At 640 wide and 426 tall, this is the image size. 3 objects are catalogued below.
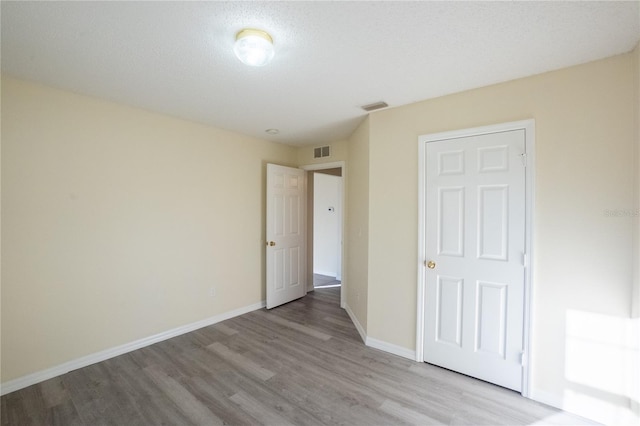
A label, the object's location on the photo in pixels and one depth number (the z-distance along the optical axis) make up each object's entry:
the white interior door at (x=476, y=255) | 2.13
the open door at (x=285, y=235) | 3.94
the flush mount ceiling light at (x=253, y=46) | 1.55
